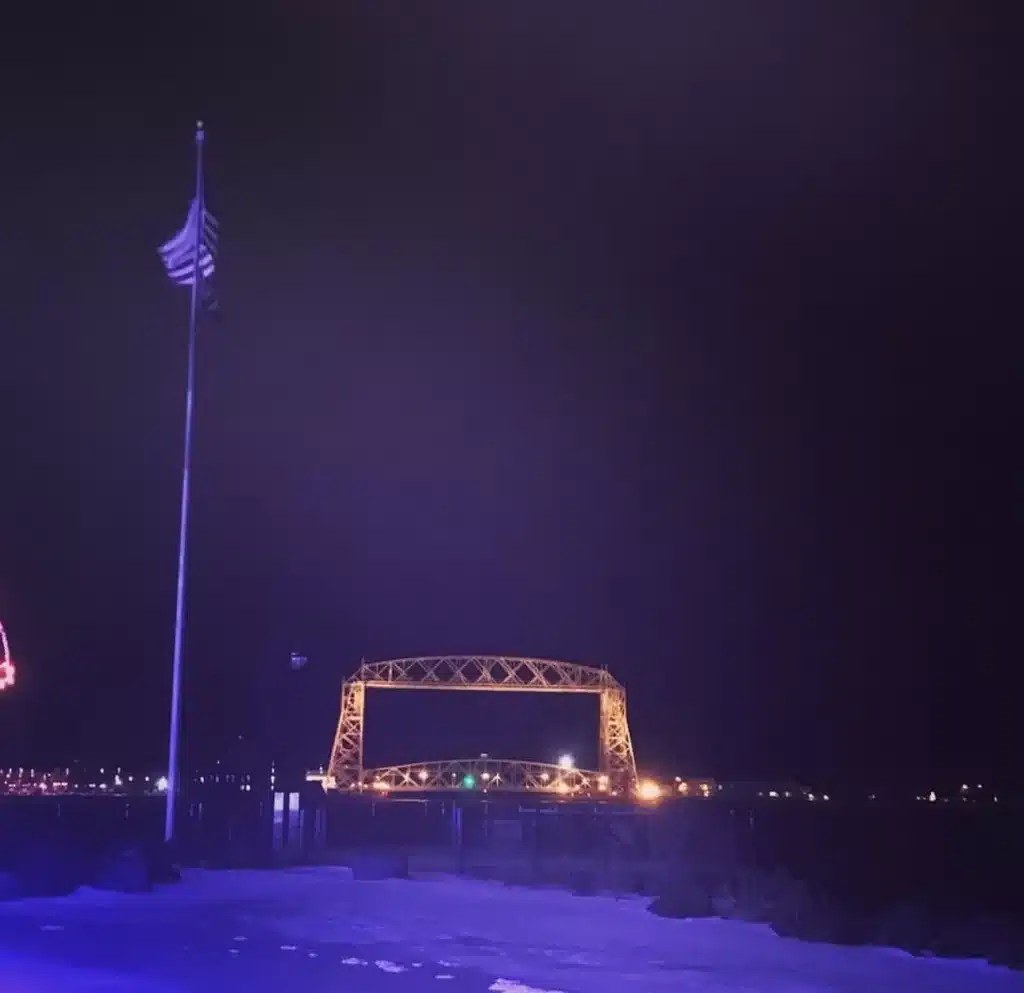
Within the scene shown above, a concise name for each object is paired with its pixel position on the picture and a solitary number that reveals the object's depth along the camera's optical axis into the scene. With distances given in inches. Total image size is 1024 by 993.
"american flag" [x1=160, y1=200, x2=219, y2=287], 990.4
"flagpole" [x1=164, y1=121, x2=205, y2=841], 910.4
